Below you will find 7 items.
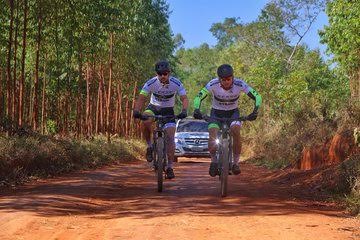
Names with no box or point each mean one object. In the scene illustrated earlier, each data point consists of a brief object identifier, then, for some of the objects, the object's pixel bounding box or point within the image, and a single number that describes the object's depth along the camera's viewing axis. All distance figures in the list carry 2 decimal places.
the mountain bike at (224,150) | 8.90
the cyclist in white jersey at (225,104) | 9.12
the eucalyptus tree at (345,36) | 20.29
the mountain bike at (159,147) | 9.60
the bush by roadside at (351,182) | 7.63
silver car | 21.30
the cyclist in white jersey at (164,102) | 9.78
